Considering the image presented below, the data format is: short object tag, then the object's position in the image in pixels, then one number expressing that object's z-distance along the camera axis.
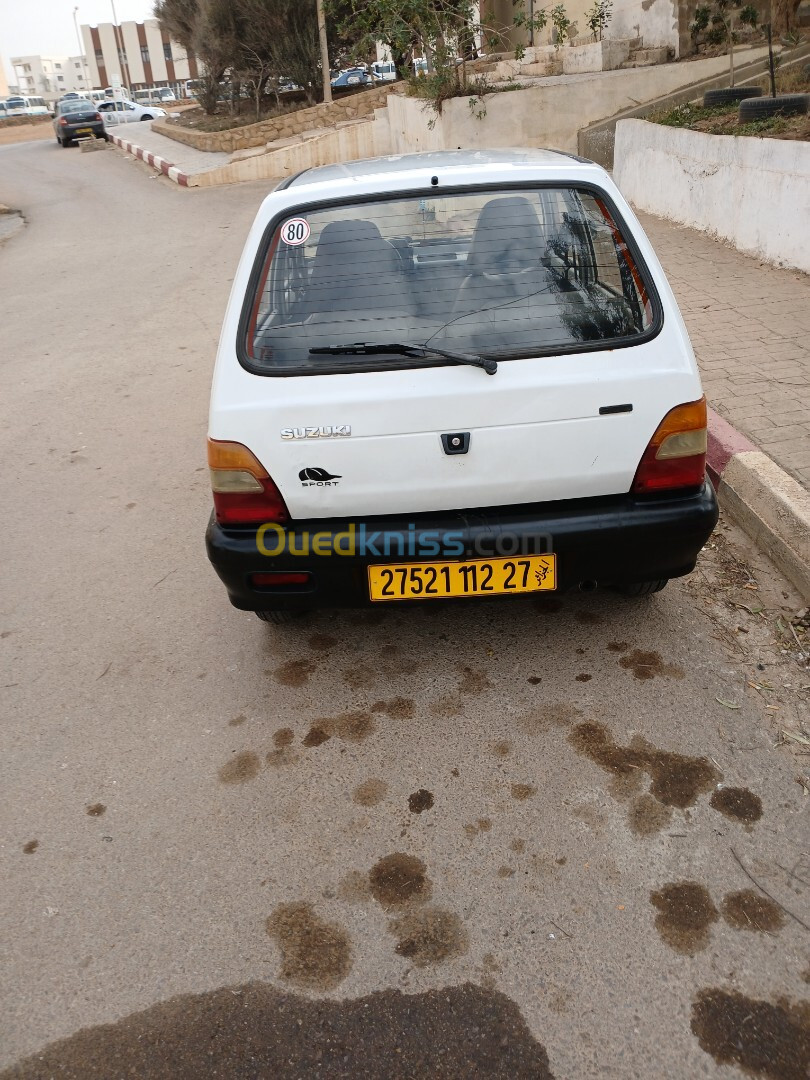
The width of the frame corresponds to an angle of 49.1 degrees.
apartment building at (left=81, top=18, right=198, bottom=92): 90.94
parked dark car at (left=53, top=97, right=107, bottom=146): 29.47
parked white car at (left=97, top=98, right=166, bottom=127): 40.38
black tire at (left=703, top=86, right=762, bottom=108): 10.71
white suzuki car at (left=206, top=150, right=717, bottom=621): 2.77
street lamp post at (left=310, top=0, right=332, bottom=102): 20.23
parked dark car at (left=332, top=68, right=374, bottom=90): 26.07
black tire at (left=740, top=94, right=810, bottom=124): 8.53
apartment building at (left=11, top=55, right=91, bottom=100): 123.01
